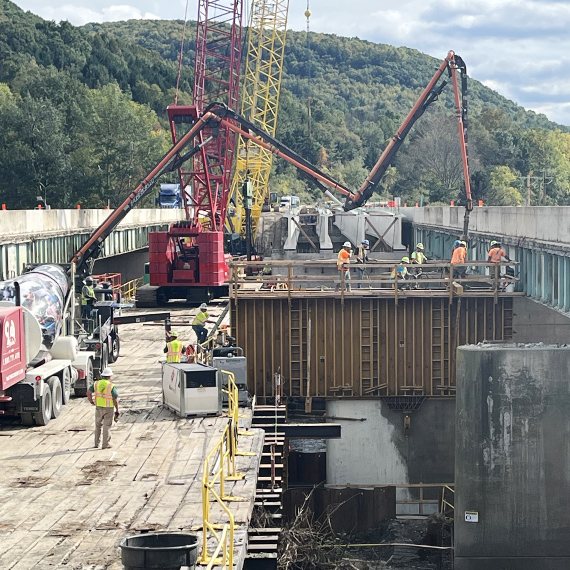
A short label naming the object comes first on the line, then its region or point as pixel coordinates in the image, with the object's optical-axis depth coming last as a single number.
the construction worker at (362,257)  36.90
